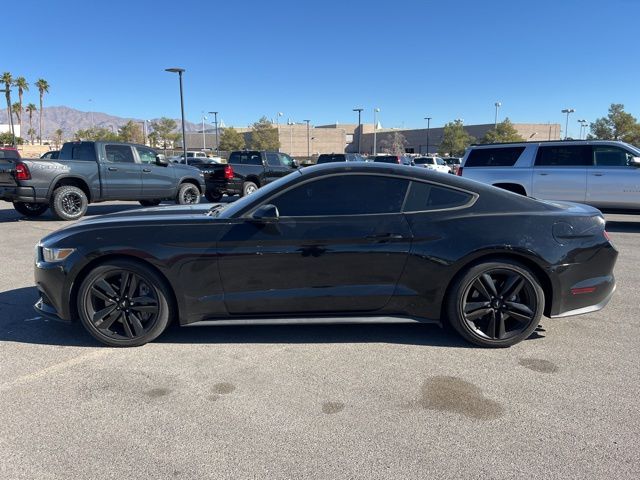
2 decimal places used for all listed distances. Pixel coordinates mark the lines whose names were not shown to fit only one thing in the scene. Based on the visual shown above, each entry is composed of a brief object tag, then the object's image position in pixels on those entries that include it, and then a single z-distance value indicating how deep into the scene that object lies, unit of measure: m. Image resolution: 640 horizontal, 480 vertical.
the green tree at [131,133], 74.39
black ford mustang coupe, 3.78
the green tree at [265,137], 76.44
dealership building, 83.44
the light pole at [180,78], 22.47
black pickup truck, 15.84
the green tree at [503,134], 61.97
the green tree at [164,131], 85.81
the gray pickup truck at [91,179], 10.51
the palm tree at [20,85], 86.81
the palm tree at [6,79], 72.20
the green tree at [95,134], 74.56
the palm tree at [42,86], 94.56
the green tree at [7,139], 73.62
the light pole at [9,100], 50.77
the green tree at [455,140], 65.62
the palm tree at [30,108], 98.81
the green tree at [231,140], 78.00
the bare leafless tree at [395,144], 85.19
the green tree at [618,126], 48.75
